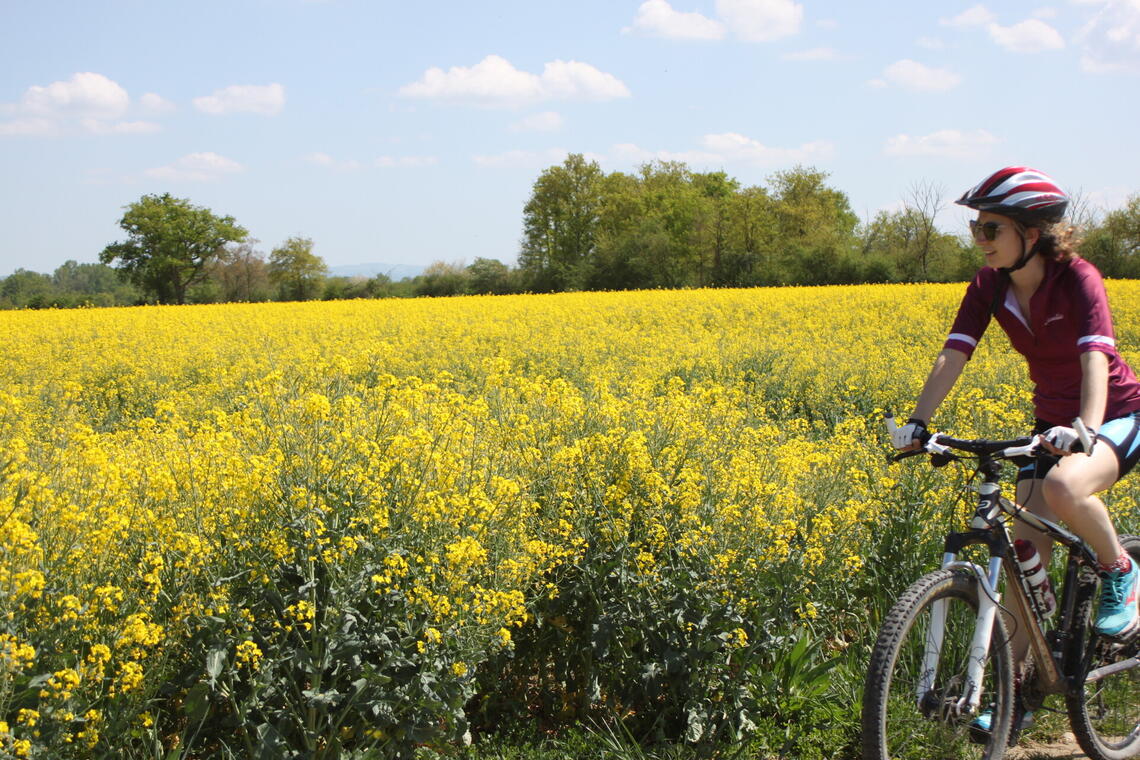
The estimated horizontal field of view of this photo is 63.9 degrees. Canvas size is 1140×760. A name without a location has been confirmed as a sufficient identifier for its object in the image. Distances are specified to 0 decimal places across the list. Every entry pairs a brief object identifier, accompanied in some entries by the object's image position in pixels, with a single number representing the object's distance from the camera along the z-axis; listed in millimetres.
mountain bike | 2955
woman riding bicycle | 3102
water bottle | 3240
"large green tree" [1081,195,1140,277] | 38469
